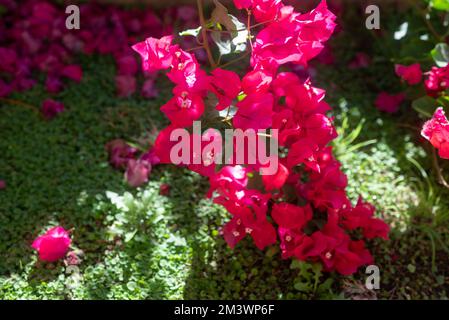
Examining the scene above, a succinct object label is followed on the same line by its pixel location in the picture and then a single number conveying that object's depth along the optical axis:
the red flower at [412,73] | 2.01
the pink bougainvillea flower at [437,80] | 1.94
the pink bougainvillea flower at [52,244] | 1.84
